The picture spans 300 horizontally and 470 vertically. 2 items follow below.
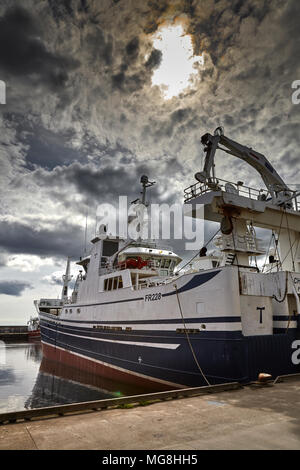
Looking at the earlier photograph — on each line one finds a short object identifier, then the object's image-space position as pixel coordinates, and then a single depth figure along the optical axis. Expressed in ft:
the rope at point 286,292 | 38.85
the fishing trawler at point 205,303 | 34.91
